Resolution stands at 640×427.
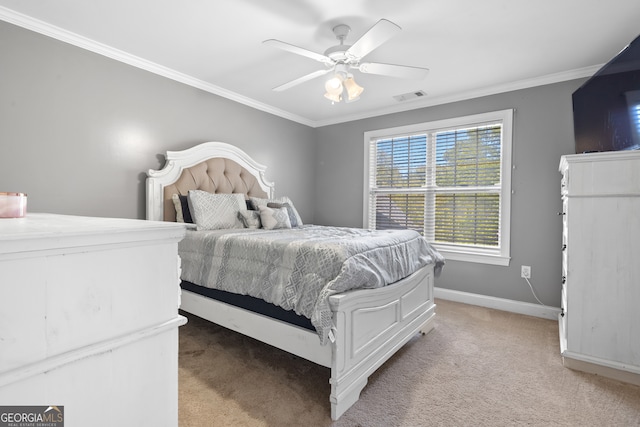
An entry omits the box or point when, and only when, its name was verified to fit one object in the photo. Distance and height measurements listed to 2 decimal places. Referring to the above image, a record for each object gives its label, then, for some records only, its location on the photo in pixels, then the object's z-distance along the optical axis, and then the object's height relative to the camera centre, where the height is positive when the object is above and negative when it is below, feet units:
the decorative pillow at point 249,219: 9.18 -0.30
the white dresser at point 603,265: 5.91 -1.00
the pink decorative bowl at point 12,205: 2.61 +0.00
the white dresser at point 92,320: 1.71 -0.74
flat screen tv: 6.36 +2.53
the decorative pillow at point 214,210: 8.44 -0.03
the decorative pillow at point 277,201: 9.97 +0.23
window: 10.43 +1.14
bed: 4.99 -1.90
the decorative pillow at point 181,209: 8.91 -0.03
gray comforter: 5.14 -1.05
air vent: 10.94 +4.31
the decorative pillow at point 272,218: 9.04 -0.27
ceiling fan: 6.11 +3.33
